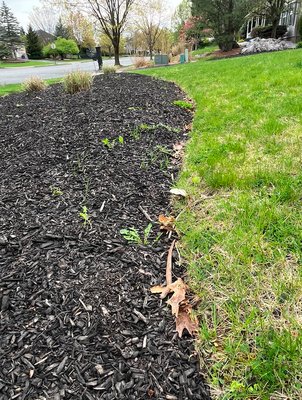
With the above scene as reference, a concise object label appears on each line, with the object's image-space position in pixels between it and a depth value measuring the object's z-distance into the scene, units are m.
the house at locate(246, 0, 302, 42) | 17.19
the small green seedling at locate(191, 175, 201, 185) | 2.36
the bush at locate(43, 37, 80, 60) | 42.81
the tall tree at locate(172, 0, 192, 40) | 29.28
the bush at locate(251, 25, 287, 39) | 19.05
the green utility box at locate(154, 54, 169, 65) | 17.30
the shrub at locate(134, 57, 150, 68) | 17.27
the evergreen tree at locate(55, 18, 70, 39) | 51.47
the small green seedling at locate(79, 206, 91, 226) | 1.87
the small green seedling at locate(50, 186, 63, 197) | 2.23
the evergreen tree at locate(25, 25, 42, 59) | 42.12
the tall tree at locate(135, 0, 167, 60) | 21.40
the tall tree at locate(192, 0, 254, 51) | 14.59
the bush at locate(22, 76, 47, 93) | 6.38
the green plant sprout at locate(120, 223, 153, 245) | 1.78
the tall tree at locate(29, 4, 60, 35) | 58.12
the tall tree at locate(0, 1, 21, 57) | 45.03
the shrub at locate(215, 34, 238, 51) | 15.98
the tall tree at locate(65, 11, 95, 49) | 20.57
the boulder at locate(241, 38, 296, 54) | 14.20
